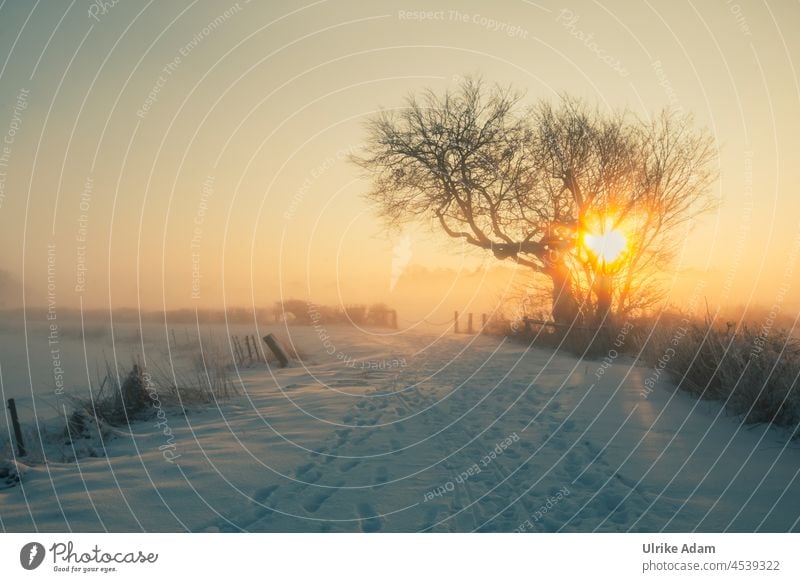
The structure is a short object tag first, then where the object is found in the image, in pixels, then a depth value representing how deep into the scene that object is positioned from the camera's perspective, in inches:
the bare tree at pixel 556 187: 713.0
